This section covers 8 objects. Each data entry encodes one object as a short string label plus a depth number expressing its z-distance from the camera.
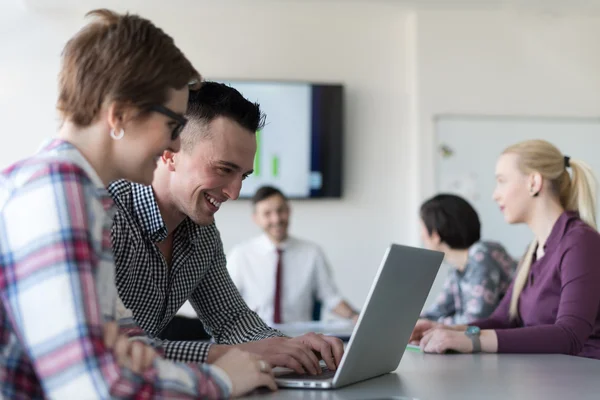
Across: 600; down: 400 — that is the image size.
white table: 1.30
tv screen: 5.35
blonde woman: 2.05
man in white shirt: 4.79
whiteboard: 5.44
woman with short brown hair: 0.99
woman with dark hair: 3.70
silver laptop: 1.34
